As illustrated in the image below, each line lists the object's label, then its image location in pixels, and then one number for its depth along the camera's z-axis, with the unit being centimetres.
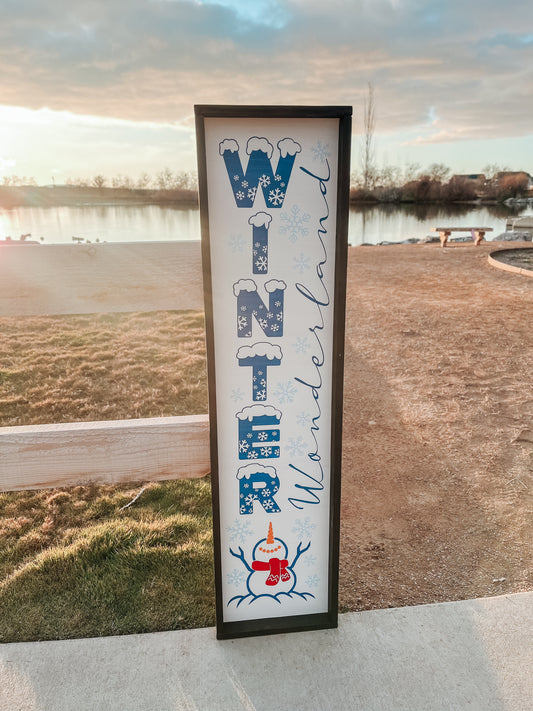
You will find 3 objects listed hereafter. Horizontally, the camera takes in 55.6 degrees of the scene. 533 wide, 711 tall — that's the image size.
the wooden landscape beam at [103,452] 212
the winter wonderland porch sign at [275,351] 177
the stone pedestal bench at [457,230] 1486
